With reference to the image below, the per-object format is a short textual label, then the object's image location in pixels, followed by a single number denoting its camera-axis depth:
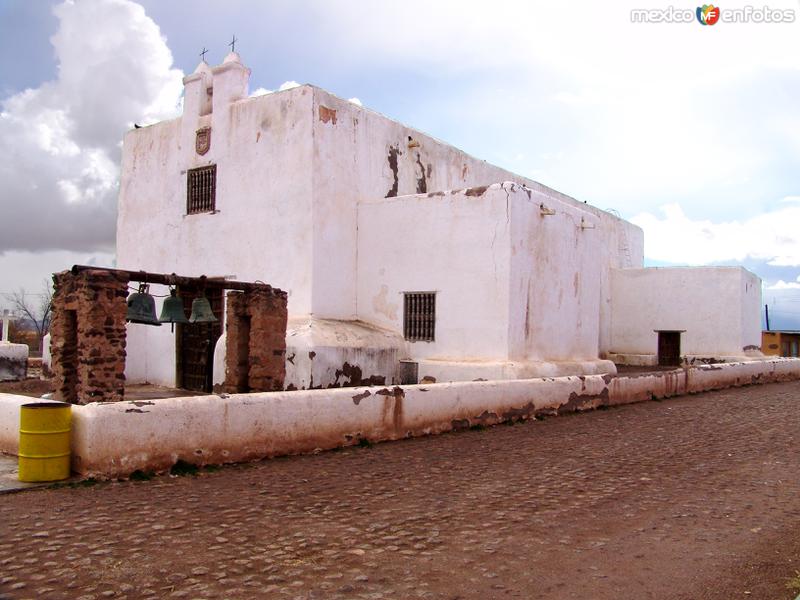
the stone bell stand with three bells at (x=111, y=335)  8.95
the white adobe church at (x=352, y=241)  13.74
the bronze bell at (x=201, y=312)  10.81
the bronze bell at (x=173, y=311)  10.64
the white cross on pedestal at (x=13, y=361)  17.00
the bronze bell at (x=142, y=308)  10.04
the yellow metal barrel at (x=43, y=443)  5.91
